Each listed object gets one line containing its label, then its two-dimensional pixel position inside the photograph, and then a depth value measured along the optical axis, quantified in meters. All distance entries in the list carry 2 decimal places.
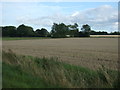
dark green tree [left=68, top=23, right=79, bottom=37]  135.25
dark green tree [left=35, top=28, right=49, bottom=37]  125.97
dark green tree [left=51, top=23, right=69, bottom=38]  130.00
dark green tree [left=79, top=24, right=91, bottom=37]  137.75
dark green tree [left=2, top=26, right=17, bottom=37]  112.06
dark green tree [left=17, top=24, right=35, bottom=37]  119.62
